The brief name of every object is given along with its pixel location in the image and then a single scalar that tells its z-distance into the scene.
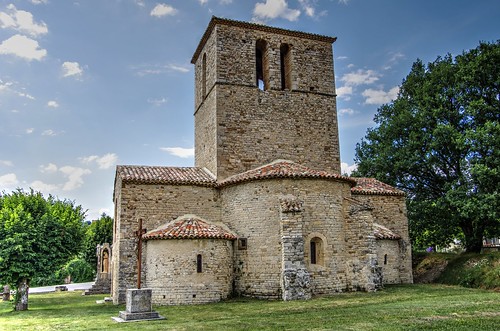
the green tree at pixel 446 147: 21.00
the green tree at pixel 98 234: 38.41
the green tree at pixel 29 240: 16.70
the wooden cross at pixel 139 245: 13.27
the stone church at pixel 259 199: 16.48
